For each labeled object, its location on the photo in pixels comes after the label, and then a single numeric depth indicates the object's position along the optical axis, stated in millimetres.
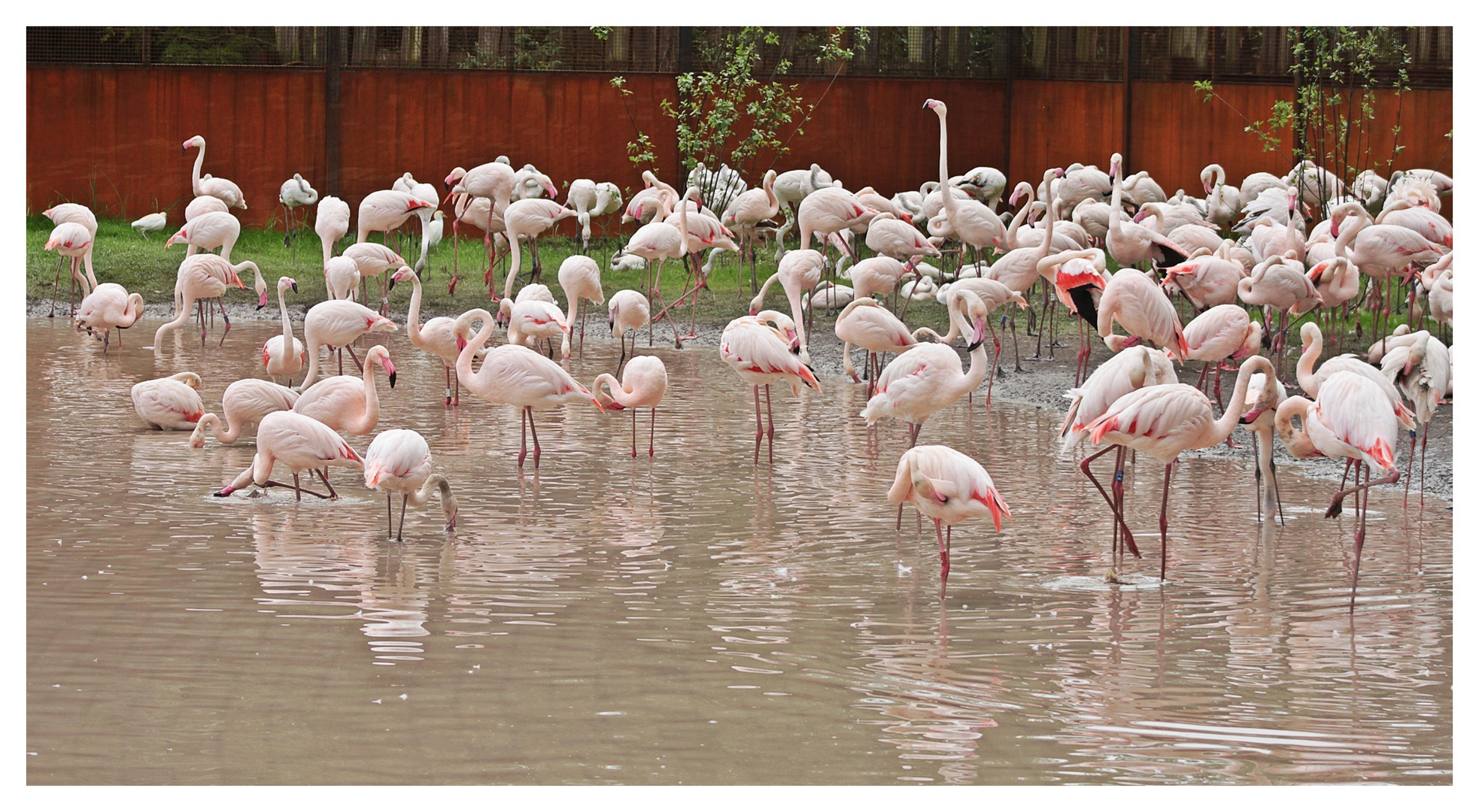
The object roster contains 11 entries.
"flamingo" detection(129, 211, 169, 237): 29656
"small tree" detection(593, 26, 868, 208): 30469
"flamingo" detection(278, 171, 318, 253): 30875
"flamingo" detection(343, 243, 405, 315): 21625
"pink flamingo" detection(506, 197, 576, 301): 24047
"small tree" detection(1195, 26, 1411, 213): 24672
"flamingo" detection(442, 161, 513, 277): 25297
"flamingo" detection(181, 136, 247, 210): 28422
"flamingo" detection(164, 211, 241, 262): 23469
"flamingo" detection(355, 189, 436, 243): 24562
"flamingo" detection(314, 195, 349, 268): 24625
